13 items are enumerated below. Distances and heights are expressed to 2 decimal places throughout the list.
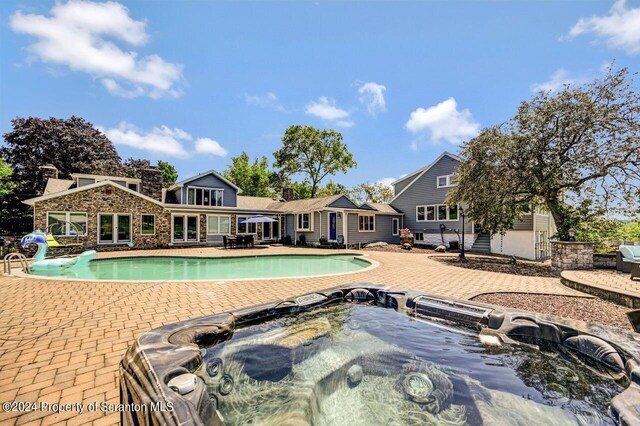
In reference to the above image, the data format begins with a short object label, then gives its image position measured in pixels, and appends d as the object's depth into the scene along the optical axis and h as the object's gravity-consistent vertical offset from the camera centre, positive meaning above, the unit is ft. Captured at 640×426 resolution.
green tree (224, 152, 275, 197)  109.60 +18.19
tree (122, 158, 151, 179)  97.14 +23.25
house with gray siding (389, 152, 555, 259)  48.75 -0.64
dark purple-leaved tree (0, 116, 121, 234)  72.38 +20.69
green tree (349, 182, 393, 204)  122.31 +12.26
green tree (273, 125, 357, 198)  98.68 +24.10
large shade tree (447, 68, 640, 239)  31.42 +7.34
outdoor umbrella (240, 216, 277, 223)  57.30 +0.24
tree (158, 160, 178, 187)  131.34 +24.28
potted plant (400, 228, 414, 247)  59.93 -4.19
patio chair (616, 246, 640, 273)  25.32 -3.83
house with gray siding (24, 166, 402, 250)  48.08 +1.25
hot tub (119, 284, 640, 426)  6.40 -5.30
